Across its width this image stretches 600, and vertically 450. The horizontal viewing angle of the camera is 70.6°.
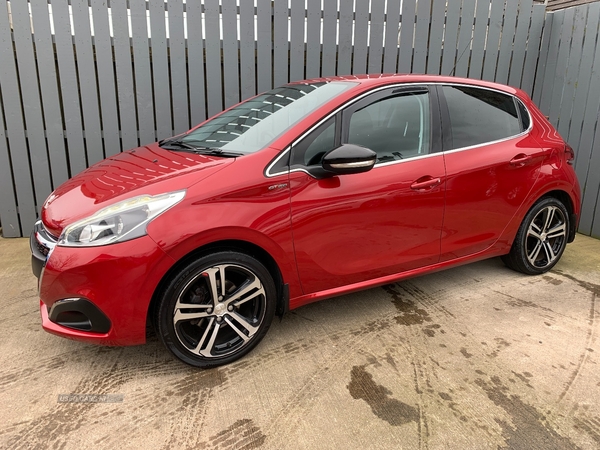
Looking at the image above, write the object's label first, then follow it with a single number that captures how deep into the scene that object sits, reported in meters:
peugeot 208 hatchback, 2.13
